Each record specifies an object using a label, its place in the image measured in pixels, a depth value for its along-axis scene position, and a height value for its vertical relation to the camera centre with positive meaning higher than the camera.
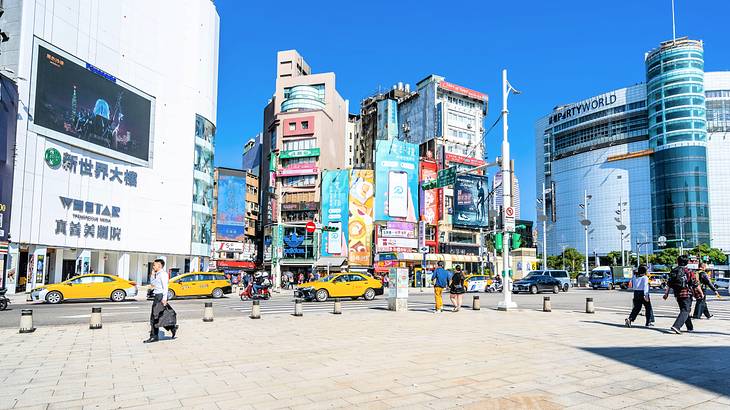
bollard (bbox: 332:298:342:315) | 17.73 -1.91
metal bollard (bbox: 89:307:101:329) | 13.38 -1.78
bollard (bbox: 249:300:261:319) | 16.25 -1.83
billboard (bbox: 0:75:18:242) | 31.58 +6.41
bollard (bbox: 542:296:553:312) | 18.62 -1.81
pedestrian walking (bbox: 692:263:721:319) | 13.85 -1.06
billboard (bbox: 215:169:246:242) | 73.81 +6.54
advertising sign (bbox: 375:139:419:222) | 71.56 +9.90
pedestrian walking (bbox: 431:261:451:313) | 18.41 -1.04
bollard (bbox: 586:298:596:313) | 18.20 -1.82
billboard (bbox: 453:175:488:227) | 77.38 +7.86
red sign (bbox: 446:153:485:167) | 86.88 +15.65
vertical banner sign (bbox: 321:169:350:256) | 69.12 +6.06
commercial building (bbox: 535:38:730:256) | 97.56 +19.45
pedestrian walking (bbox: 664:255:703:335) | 12.09 -0.75
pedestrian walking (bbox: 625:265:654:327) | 13.54 -1.07
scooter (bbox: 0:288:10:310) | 19.62 -1.94
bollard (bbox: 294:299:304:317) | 16.95 -1.87
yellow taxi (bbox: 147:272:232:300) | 26.86 -1.76
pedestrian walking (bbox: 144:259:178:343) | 10.83 -1.16
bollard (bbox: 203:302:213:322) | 15.29 -1.83
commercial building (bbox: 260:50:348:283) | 71.31 +14.81
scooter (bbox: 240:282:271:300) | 26.48 -2.11
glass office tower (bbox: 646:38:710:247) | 97.00 +21.26
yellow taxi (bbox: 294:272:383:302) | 25.06 -1.72
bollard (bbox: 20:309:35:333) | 12.69 -1.76
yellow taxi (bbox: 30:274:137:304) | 23.86 -1.84
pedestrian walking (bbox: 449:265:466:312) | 18.39 -1.18
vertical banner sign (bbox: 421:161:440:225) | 74.19 +6.98
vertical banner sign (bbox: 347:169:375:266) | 69.56 +4.86
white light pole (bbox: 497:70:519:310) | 19.16 +2.47
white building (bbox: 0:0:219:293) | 36.81 +10.02
